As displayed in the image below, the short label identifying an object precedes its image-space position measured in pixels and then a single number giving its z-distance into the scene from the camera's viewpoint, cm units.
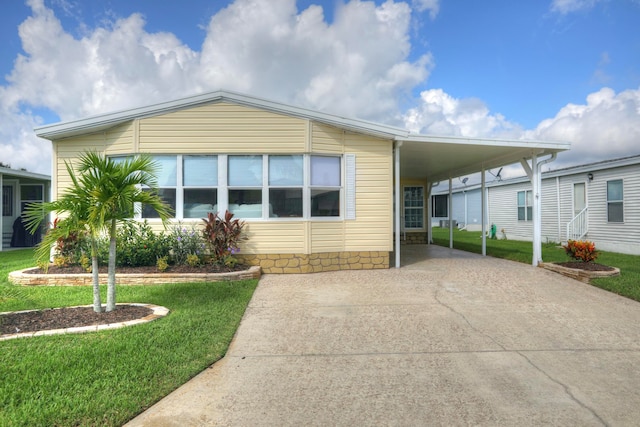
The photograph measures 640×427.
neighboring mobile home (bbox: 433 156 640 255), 1216
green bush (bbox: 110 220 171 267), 741
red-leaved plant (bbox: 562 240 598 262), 779
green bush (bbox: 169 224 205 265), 764
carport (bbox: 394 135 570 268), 843
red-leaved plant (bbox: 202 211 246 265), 741
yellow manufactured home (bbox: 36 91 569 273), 788
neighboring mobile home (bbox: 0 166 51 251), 1466
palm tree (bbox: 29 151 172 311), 441
